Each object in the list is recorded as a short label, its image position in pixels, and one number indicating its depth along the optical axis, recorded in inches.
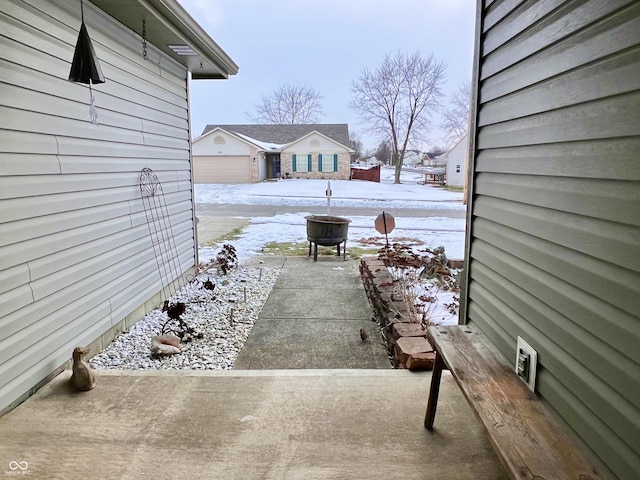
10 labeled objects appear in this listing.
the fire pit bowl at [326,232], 249.8
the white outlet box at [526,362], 65.6
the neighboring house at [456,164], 1051.3
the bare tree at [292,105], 1786.4
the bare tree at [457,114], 1545.3
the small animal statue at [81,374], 93.0
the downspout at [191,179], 206.7
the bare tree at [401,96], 1243.2
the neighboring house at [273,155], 1003.3
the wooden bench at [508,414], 48.8
